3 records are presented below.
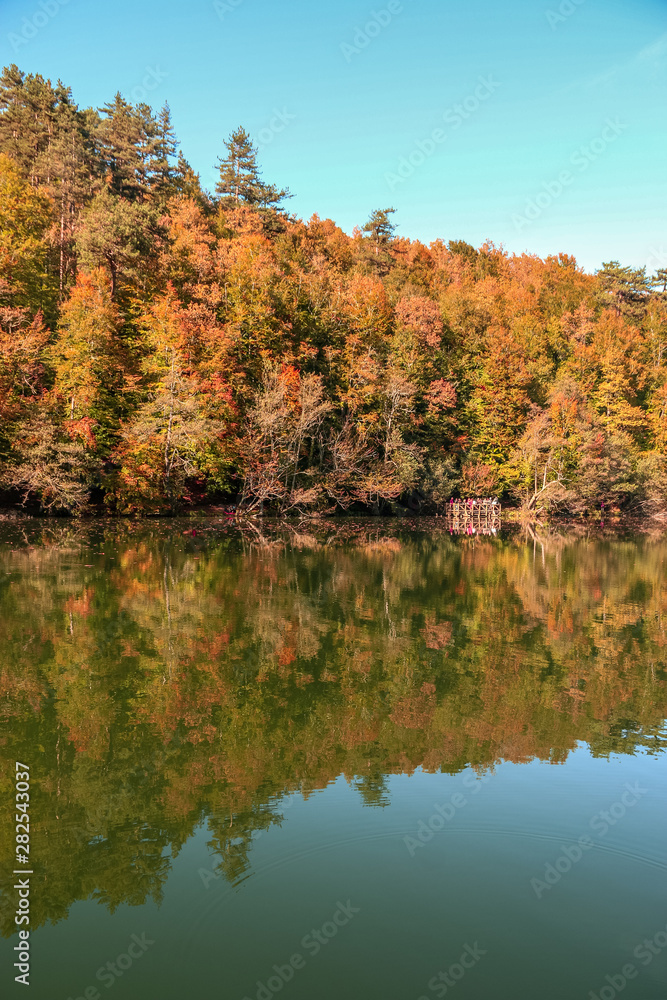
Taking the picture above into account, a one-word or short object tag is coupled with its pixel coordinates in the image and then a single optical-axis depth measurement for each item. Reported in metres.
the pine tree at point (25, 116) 55.75
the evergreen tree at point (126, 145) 57.31
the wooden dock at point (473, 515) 51.84
